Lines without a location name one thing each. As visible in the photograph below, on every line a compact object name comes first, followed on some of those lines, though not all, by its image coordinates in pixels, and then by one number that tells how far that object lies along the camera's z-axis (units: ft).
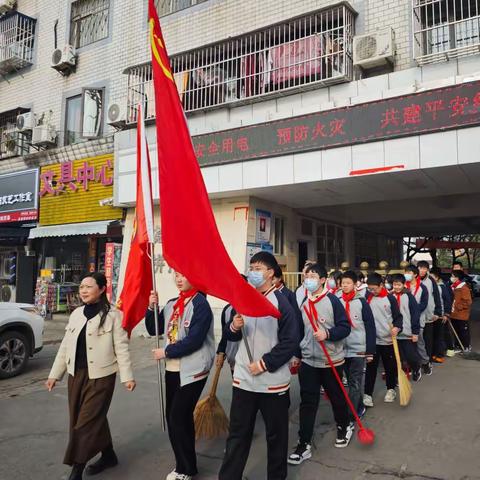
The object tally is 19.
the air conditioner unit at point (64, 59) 44.27
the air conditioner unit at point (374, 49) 26.81
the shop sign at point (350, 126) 23.16
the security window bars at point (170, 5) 37.88
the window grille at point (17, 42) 49.24
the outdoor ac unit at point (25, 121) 46.93
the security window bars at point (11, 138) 47.83
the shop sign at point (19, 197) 45.27
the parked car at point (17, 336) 22.12
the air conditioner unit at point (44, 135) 44.52
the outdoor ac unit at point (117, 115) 37.58
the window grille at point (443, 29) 25.67
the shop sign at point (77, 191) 39.06
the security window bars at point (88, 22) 43.65
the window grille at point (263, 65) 28.68
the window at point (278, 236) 35.68
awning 38.69
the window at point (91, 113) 41.96
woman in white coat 10.77
